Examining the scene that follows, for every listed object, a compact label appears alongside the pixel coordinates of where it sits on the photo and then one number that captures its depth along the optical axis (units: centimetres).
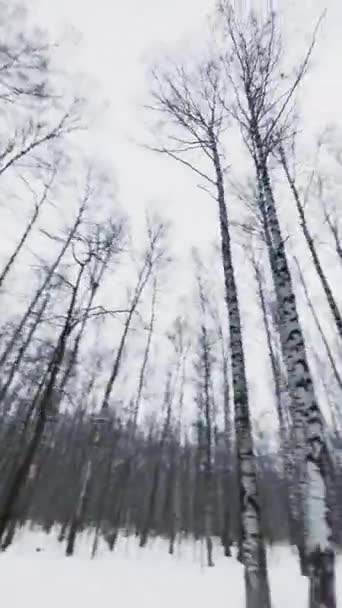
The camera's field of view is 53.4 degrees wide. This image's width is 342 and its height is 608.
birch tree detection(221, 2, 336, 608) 336
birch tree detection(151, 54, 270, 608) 457
